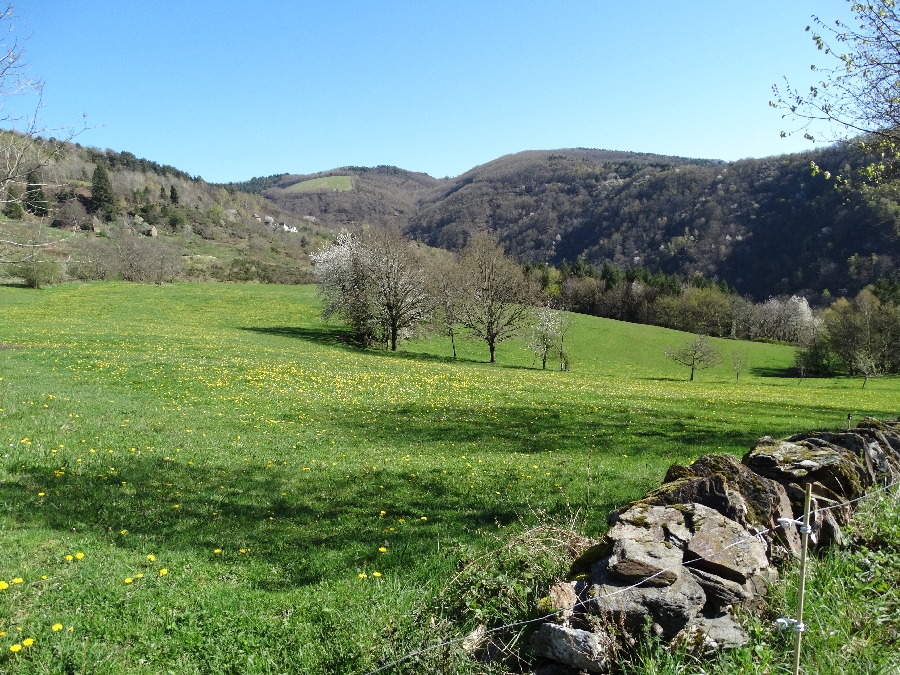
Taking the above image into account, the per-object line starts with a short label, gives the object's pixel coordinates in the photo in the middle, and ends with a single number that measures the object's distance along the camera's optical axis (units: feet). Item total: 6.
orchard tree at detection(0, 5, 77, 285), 35.06
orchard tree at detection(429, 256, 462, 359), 145.48
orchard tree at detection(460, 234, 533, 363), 144.77
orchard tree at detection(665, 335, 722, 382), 165.89
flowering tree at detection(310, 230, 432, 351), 134.00
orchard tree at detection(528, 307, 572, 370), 156.04
